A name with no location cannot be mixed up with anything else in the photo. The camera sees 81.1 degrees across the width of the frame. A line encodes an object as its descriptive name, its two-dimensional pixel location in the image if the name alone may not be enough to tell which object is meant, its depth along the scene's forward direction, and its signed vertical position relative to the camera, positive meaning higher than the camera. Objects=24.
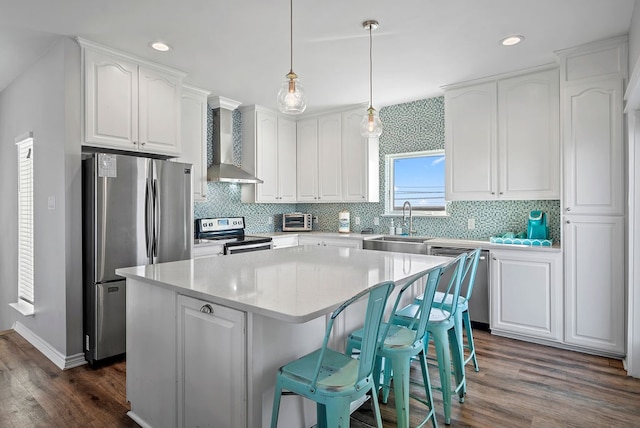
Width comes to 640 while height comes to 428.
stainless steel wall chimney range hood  4.53 +0.91
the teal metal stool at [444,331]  2.06 -0.67
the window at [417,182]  4.55 +0.38
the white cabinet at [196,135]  4.04 +0.87
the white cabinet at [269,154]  4.91 +0.80
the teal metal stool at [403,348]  1.70 -0.64
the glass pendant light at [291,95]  2.17 +0.68
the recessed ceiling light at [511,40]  2.90 +1.34
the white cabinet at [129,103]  3.00 +0.97
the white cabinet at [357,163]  4.78 +0.64
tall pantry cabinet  2.92 +0.13
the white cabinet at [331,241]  4.50 -0.37
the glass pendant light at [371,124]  2.78 +0.65
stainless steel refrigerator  2.91 -0.15
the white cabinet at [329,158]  5.02 +0.74
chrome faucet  4.60 -0.08
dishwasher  3.59 -0.77
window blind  3.62 -0.11
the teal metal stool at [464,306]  2.34 -0.62
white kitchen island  1.51 -0.55
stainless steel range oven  4.09 -0.28
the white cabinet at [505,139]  3.44 +0.71
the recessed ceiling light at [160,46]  2.99 +1.36
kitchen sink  3.99 -0.35
